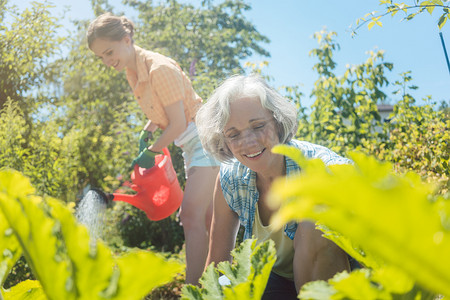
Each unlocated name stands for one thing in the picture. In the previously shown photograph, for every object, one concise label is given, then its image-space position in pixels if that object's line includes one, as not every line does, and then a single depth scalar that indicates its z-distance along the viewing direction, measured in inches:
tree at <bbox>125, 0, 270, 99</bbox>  419.5
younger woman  102.7
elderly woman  69.0
